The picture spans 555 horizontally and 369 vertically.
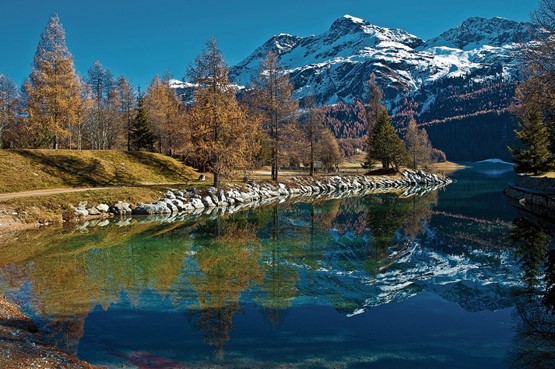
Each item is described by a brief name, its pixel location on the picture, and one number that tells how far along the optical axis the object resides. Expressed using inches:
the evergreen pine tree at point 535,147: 1847.9
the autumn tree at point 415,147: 3218.5
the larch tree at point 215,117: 1453.0
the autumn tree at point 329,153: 3043.8
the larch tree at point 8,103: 2650.1
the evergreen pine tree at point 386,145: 2699.3
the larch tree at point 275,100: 1892.2
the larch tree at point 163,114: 2373.3
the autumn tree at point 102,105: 2694.4
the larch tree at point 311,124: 2348.7
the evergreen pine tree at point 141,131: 2475.4
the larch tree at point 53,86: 1605.6
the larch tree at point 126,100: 2571.4
